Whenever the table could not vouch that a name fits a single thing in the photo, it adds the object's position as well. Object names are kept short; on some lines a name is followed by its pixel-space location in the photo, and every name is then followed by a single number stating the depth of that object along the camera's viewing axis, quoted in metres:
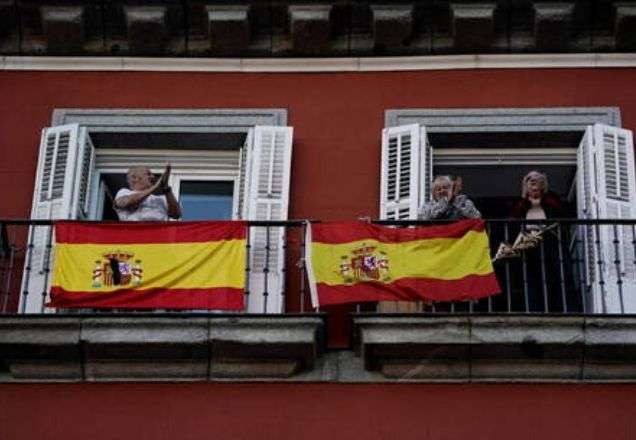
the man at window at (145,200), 14.02
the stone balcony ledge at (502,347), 12.72
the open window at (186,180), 13.81
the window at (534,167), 13.81
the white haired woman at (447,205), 13.82
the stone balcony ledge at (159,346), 12.84
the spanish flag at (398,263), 13.23
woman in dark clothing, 13.81
